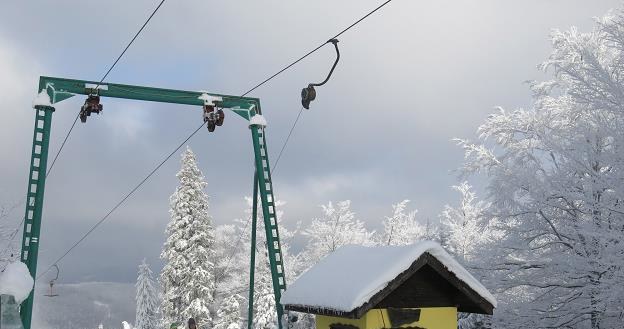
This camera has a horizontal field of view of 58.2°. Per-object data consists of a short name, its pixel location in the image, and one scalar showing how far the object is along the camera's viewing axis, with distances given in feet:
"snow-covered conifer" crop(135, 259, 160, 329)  123.24
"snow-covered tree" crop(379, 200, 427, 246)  116.78
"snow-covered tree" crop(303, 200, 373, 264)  110.63
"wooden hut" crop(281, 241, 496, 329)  22.09
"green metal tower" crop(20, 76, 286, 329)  39.45
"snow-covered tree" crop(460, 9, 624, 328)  34.78
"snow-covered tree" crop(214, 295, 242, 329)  99.10
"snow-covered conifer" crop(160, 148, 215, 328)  98.94
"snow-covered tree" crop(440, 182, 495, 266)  95.88
